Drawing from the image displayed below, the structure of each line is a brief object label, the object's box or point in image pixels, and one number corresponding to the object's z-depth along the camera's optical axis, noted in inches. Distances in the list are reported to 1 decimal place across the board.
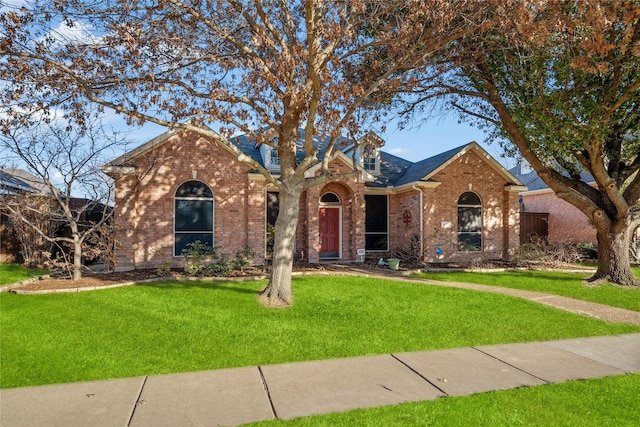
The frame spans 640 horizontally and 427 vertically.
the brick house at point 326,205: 522.0
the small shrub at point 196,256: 466.0
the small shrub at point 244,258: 501.4
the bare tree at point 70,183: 423.5
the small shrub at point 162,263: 465.1
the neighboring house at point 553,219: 814.5
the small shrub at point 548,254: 625.6
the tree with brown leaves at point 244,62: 281.6
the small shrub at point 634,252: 689.0
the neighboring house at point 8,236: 584.1
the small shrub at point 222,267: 462.9
